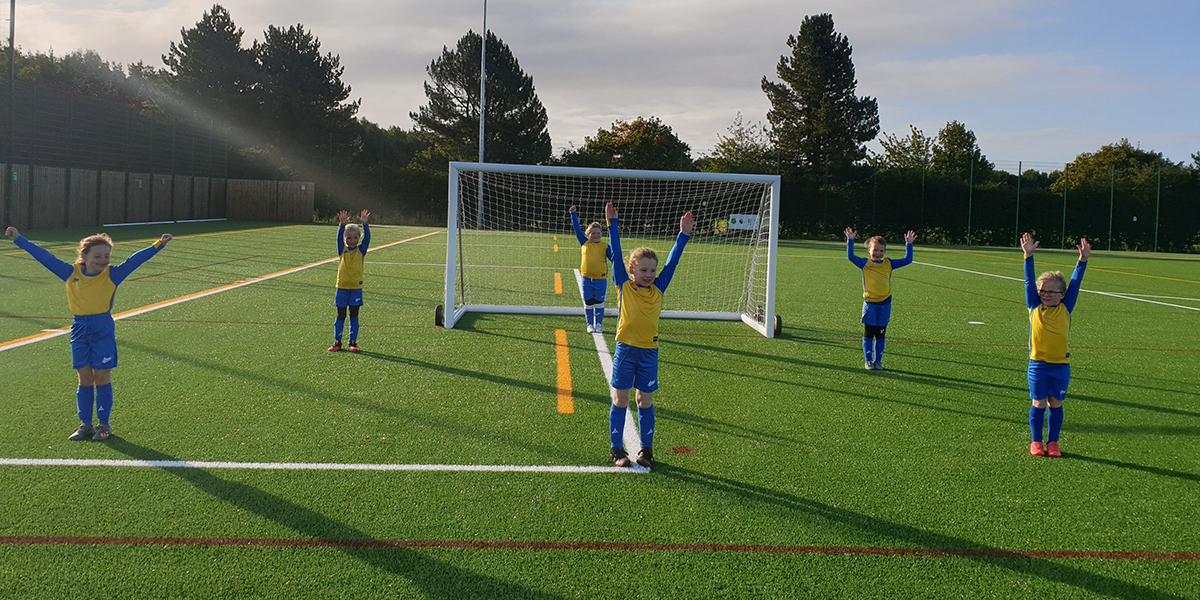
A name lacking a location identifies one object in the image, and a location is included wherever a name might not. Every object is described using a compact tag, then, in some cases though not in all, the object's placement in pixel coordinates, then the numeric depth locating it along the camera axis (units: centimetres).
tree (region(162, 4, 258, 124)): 5212
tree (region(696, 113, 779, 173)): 4422
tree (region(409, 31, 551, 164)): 5269
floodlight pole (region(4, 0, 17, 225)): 2512
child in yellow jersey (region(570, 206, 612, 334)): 1054
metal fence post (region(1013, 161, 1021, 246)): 4197
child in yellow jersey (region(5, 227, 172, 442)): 536
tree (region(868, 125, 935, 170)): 6084
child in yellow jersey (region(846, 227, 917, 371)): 888
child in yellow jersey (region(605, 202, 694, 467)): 509
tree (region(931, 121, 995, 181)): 6112
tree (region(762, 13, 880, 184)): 4859
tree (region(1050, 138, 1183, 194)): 4169
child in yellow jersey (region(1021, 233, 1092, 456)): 555
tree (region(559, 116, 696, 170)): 4368
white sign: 2330
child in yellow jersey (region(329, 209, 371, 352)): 900
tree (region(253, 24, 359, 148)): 5247
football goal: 1130
